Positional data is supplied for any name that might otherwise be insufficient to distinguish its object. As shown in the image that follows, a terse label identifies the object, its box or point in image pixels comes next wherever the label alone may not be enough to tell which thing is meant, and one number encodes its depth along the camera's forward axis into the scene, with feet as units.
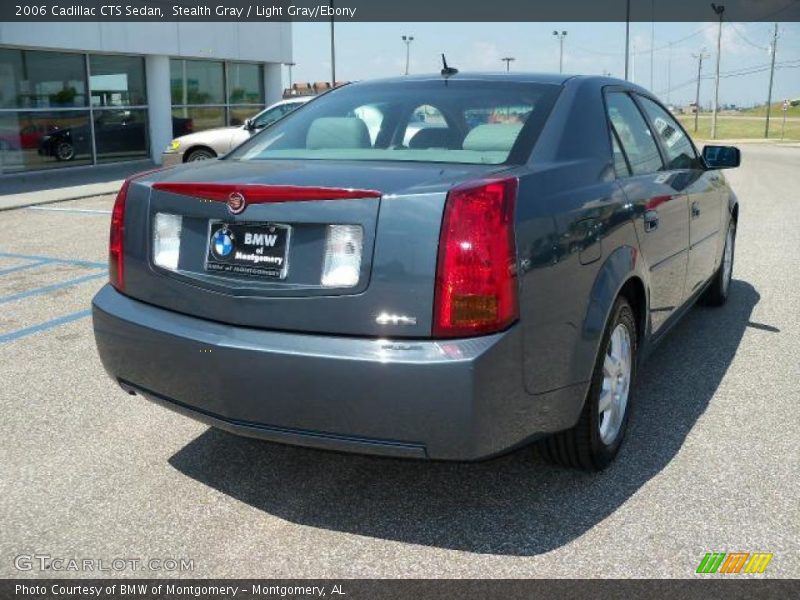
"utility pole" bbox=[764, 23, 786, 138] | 208.13
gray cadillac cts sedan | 8.45
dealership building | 53.52
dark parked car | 57.06
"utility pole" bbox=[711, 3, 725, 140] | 173.37
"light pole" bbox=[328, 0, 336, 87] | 113.29
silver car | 48.98
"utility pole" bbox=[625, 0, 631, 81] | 165.48
